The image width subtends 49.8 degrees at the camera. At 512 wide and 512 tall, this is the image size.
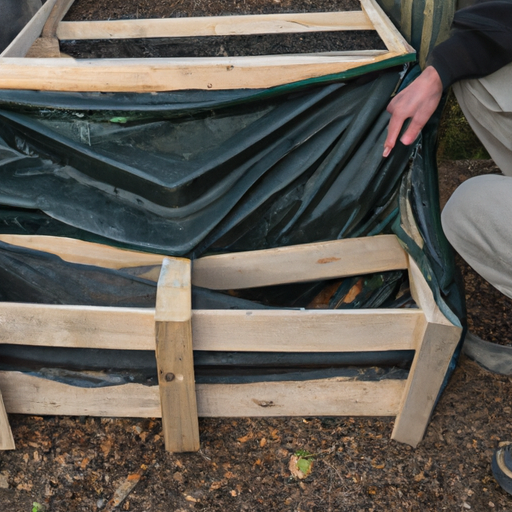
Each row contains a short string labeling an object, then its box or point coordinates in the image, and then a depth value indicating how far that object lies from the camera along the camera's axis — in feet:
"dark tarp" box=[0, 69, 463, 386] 5.16
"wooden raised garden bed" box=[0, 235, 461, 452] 4.91
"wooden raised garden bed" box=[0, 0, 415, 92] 5.00
